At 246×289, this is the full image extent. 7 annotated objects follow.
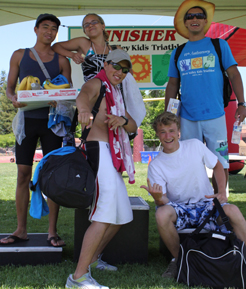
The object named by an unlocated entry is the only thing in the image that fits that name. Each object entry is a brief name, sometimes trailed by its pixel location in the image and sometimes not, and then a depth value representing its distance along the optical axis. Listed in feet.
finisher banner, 17.25
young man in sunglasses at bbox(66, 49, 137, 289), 7.75
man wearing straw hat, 10.60
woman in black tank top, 10.02
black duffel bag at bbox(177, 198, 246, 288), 7.82
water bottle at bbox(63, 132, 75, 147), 10.19
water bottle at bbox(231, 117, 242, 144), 10.48
